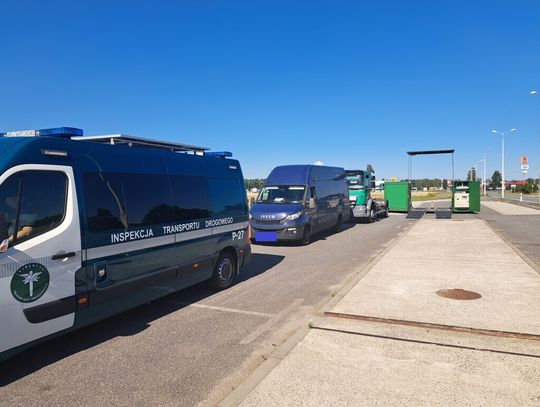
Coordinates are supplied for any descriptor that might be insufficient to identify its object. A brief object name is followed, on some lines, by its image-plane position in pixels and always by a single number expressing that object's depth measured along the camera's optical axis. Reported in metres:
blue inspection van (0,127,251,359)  4.09
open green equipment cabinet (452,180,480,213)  28.83
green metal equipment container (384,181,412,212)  29.44
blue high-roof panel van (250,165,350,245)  13.38
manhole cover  6.83
